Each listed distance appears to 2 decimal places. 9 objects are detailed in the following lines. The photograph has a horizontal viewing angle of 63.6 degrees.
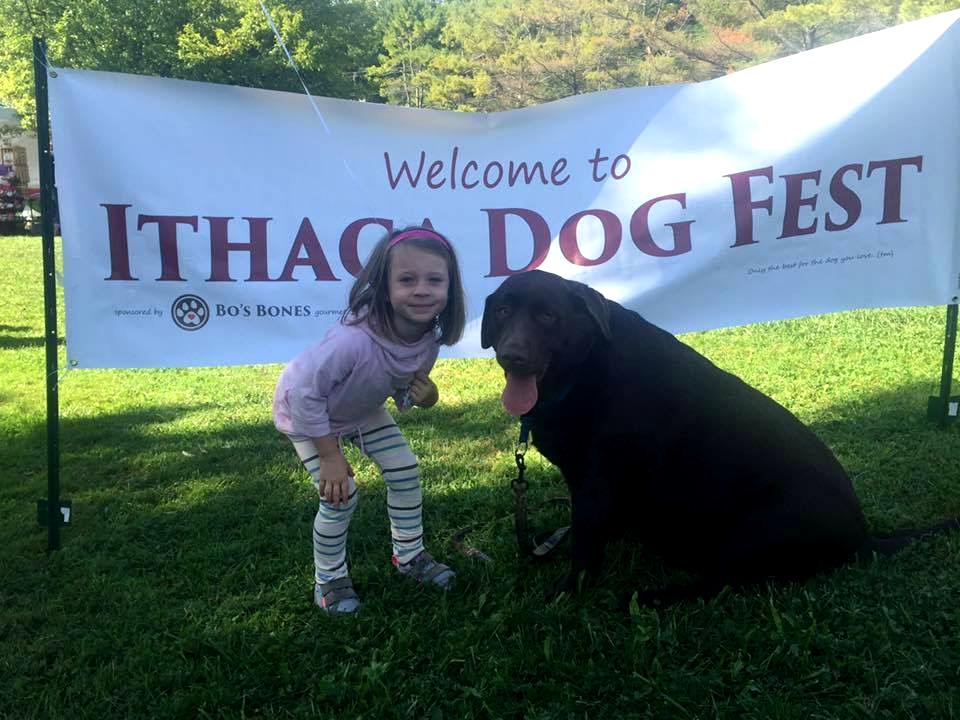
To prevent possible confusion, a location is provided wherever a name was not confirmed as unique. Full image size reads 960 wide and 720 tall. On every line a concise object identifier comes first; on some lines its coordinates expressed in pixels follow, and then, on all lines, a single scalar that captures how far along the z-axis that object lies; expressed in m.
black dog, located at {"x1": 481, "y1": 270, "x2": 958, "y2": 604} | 2.57
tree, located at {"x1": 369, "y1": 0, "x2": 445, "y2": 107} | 41.50
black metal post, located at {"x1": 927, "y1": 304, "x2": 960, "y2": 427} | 4.18
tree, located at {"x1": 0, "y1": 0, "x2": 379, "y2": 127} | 31.73
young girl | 2.47
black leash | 2.81
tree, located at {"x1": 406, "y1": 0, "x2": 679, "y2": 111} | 30.77
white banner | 3.21
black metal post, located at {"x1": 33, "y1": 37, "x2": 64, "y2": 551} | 2.89
